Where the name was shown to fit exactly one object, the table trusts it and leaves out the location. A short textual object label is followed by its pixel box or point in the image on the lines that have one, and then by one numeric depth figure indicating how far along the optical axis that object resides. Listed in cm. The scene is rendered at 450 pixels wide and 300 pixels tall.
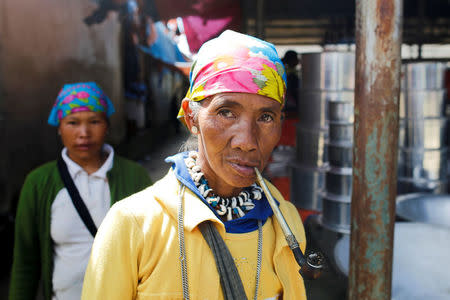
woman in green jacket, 187
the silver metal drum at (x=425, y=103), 341
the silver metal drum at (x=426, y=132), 346
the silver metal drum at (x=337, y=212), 278
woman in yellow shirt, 99
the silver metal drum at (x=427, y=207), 271
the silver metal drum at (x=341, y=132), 278
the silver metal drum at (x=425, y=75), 335
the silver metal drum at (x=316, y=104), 320
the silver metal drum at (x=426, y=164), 346
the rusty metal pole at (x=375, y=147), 140
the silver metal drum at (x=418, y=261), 183
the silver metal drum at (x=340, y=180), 278
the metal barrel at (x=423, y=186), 342
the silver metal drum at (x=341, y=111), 276
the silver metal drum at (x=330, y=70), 312
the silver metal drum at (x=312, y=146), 327
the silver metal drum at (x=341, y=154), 278
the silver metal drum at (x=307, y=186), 328
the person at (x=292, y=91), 555
